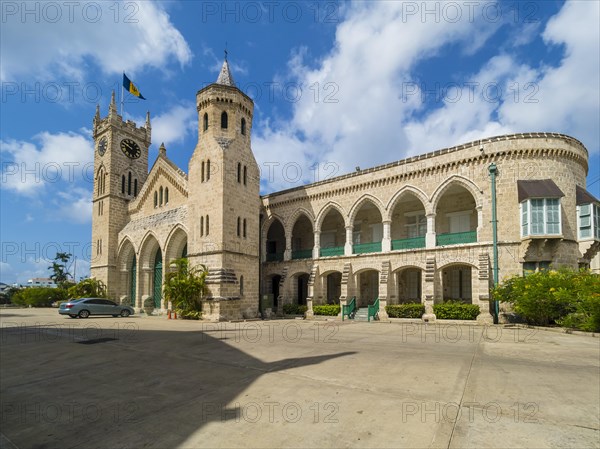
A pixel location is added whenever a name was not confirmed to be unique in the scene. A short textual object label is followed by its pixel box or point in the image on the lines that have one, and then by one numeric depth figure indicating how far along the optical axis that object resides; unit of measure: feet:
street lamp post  56.75
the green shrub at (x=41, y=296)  122.62
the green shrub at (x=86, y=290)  99.81
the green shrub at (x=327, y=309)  71.46
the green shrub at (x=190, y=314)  68.13
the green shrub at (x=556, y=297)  42.42
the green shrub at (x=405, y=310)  62.54
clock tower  102.99
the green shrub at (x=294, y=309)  77.34
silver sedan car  70.95
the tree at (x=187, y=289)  67.92
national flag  97.13
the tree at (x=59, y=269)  163.94
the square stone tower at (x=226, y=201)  69.62
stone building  58.13
